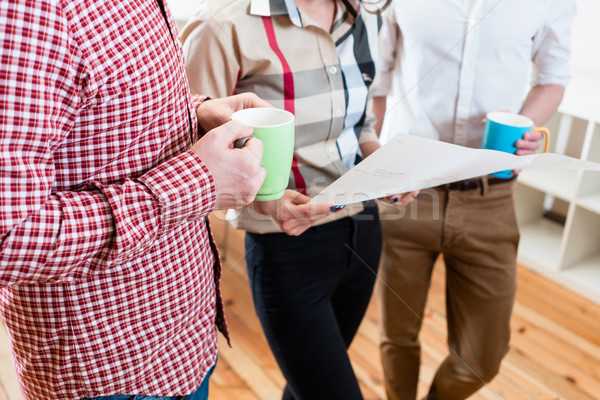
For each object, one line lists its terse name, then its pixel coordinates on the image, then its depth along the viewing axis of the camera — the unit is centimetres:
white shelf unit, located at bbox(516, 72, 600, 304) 191
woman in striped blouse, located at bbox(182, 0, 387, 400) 86
